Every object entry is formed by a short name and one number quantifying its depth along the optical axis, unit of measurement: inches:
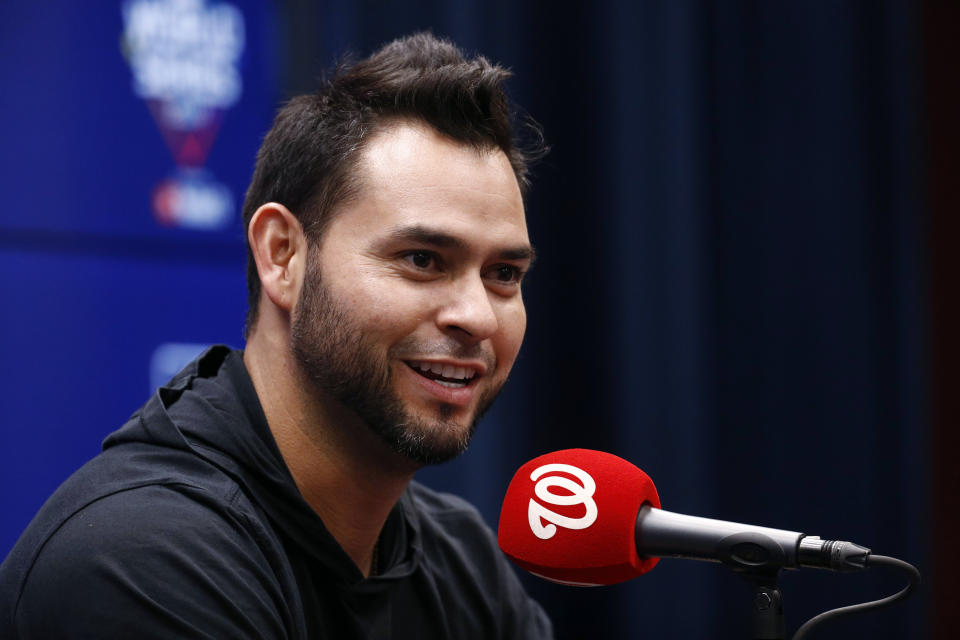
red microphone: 134.4
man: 137.9
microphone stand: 134.0
